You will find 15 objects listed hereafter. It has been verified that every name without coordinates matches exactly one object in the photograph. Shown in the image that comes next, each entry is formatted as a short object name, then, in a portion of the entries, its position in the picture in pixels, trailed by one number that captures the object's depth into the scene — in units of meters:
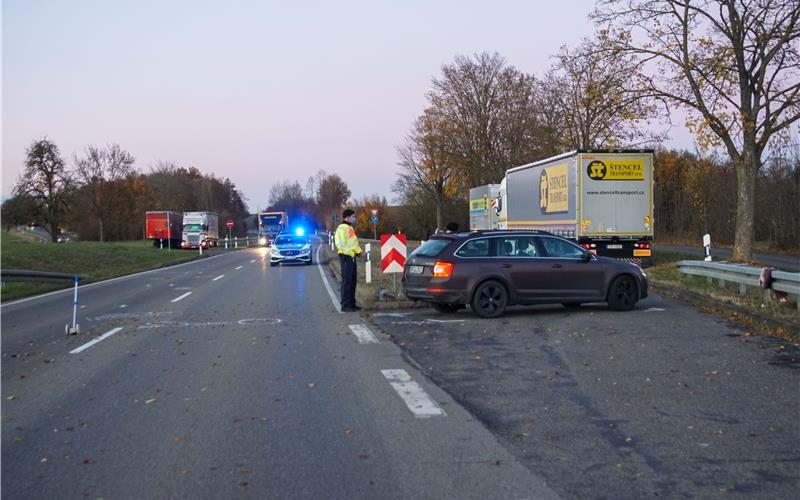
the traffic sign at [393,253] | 16.81
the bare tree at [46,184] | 61.97
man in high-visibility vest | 15.11
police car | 34.22
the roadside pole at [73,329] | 12.46
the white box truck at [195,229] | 61.97
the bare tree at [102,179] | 66.31
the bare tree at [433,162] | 53.88
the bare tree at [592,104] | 21.47
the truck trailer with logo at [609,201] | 22.03
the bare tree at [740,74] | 19.81
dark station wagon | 13.28
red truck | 60.50
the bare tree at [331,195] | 132.00
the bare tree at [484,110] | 51.19
